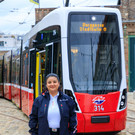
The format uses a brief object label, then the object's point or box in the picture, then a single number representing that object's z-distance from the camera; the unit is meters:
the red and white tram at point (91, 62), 5.96
